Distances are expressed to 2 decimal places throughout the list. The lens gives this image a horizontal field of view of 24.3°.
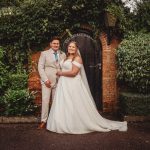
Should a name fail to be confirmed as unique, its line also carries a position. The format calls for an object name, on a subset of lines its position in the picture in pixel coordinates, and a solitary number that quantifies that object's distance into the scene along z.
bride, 8.53
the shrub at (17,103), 9.74
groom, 9.13
